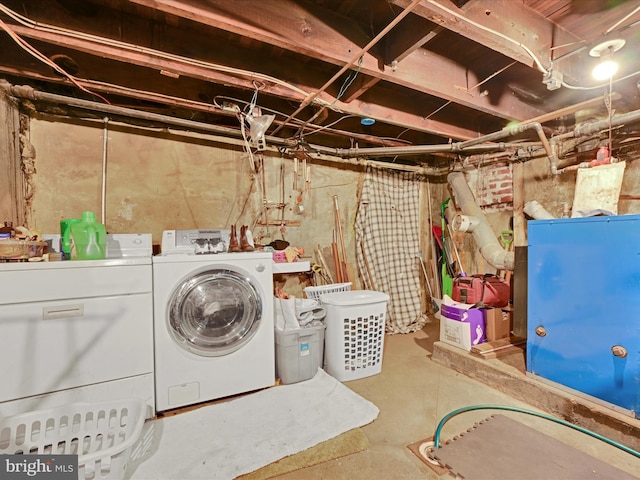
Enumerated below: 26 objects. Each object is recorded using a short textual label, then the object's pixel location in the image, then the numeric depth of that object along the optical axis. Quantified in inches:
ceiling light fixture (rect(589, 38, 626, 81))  64.4
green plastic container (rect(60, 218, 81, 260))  68.7
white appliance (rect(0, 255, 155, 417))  57.7
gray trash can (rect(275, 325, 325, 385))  84.9
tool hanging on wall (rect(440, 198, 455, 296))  151.8
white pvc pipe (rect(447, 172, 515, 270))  114.6
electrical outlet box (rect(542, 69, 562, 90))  72.1
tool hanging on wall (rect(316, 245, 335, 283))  129.7
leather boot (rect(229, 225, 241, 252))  86.0
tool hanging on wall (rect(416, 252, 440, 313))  155.9
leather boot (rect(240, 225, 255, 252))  87.7
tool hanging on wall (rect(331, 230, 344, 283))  130.8
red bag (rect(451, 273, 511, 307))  100.4
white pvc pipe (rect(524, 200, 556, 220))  110.6
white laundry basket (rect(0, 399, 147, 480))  48.3
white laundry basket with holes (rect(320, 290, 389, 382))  89.3
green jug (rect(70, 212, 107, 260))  67.2
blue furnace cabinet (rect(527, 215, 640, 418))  61.8
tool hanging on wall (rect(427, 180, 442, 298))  158.6
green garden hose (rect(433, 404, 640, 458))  59.0
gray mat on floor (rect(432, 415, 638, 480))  52.6
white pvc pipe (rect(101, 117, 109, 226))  95.5
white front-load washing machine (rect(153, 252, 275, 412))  70.2
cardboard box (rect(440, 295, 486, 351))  94.1
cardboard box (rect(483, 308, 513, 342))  95.6
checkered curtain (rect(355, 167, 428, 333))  137.3
